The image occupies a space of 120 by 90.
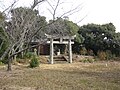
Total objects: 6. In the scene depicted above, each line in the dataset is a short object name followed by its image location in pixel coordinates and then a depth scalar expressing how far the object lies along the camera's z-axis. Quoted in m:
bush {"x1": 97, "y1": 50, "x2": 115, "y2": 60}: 11.68
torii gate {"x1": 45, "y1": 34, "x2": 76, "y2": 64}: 9.78
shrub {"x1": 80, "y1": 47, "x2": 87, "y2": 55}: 12.78
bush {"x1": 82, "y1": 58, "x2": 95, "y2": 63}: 10.64
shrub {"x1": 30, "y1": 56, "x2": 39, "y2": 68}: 7.65
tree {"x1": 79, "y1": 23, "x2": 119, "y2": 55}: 13.07
